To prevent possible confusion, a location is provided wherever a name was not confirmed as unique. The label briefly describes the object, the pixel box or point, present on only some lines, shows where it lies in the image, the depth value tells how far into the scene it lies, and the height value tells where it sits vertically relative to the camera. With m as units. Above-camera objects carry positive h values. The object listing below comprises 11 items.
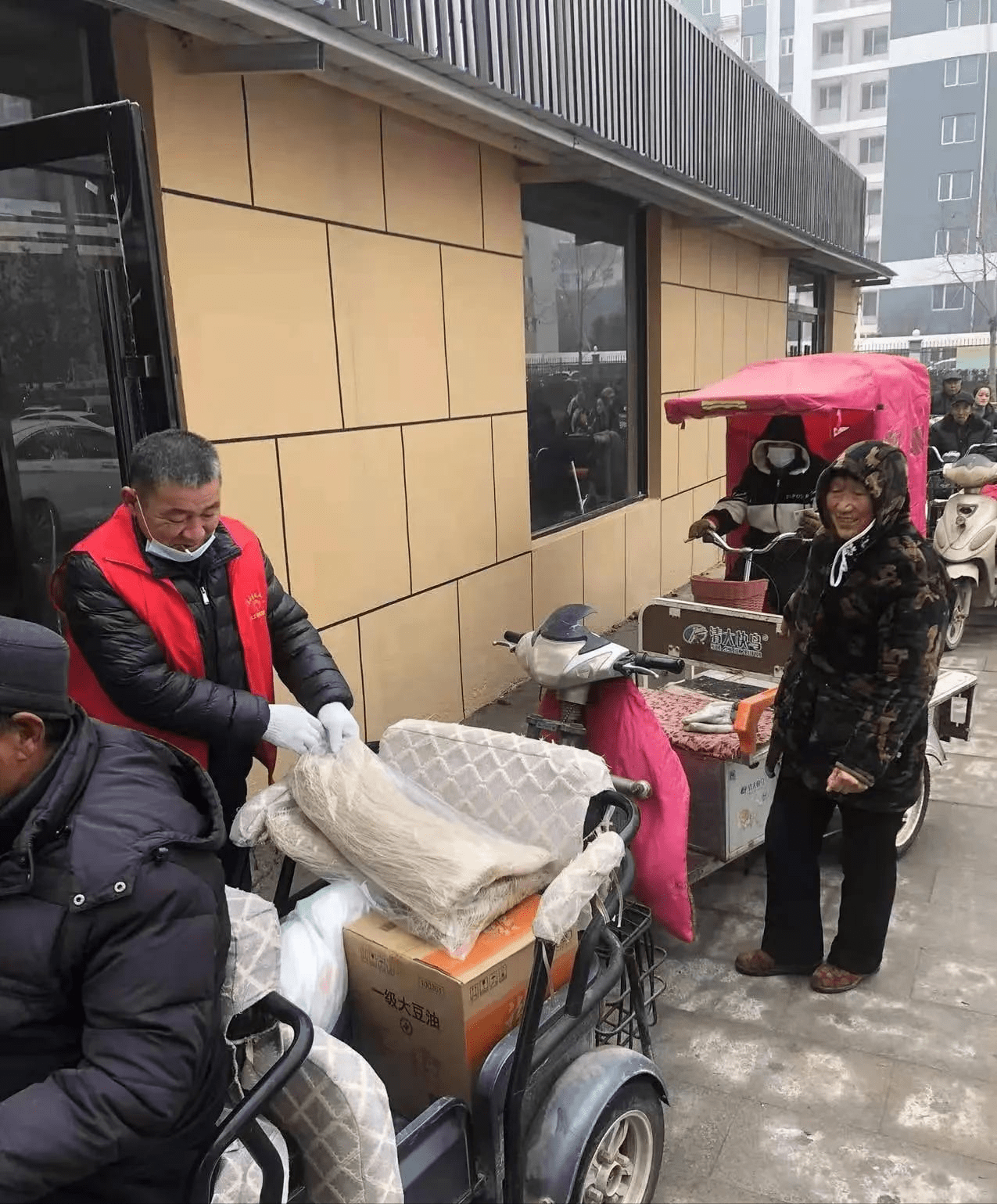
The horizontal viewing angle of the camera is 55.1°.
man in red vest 2.44 -0.58
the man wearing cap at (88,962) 1.30 -0.75
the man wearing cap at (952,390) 9.88 -0.22
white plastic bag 1.95 -1.14
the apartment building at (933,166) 40.78 +8.82
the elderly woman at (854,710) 2.78 -1.01
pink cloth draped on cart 2.88 -1.22
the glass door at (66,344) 2.99 +0.22
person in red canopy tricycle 5.98 -0.74
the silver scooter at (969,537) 7.28 -1.27
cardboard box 1.94 -1.24
